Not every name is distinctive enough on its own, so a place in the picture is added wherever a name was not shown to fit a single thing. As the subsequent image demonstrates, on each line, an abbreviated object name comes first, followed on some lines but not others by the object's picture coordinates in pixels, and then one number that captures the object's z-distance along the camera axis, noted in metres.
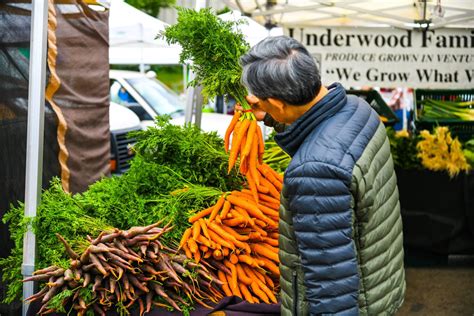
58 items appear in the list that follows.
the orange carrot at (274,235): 3.35
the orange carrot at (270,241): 3.27
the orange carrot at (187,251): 3.01
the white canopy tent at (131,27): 10.93
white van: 10.55
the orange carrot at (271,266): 3.19
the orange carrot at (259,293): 3.12
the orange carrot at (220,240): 3.05
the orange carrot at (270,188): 3.46
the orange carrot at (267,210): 3.32
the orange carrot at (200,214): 3.21
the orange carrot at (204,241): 3.02
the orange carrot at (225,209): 3.19
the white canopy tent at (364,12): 6.81
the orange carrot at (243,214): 3.18
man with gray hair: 2.18
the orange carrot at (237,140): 3.40
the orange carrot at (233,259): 3.07
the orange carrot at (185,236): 3.05
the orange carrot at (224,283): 3.05
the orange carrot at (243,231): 3.22
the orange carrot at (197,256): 3.02
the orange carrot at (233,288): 3.05
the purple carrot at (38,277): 2.83
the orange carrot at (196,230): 3.06
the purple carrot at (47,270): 2.85
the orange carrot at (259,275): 3.18
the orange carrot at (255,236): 3.18
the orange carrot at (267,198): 3.41
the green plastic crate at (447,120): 7.44
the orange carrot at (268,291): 3.13
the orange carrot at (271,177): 3.53
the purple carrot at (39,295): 2.81
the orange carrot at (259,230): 3.23
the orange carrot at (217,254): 3.02
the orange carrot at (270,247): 3.24
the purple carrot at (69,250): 2.79
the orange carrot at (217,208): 3.21
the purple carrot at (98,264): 2.72
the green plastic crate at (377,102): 7.89
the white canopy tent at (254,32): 9.99
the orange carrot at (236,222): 3.16
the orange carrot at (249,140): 3.37
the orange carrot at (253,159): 3.39
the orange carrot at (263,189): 3.40
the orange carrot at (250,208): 3.24
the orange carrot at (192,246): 2.99
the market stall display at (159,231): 2.81
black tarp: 3.64
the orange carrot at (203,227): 3.07
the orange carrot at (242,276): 3.08
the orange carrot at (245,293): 3.09
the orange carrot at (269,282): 3.23
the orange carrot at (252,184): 3.34
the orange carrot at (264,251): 3.20
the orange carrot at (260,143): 3.43
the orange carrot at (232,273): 3.04
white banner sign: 7.26
